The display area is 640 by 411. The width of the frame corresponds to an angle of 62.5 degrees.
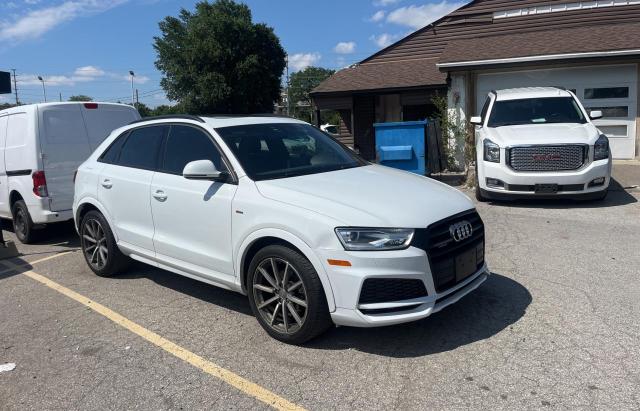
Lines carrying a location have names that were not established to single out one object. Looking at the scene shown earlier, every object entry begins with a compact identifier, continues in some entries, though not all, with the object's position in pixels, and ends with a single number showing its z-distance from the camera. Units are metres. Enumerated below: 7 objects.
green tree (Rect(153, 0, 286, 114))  35.91
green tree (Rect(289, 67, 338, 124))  94.18
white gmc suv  8.07
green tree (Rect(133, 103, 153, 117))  70.15
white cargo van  7.40
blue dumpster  11.17
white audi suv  3.51
